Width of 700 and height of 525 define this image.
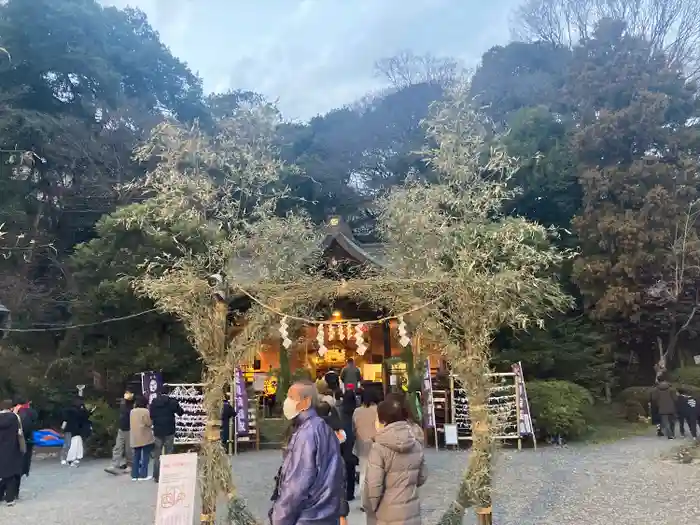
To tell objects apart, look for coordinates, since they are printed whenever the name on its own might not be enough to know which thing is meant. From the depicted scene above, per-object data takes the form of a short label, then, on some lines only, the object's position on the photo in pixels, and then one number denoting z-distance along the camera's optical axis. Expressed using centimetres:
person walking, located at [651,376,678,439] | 1159
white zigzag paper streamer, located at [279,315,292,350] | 602
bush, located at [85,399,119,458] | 1216
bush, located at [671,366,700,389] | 1556
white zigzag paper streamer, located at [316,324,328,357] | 671
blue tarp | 1290
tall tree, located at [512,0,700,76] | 2275
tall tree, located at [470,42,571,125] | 2836
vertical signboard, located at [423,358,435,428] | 1147
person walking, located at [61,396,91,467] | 1127
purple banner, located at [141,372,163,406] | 1220
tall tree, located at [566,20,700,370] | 1620
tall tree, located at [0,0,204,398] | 1656
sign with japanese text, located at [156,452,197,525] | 514
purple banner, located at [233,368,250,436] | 1165
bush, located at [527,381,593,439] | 1150
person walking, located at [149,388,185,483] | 863
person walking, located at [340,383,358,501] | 665
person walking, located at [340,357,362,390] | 1162
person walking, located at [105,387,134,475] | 990
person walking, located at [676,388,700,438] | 1164
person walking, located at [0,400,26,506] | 714
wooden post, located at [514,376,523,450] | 1087
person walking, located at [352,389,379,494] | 612
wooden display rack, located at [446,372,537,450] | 1088
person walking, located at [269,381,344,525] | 306
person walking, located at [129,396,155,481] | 876
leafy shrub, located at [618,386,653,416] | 1550
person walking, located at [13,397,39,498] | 845
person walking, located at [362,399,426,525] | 368
